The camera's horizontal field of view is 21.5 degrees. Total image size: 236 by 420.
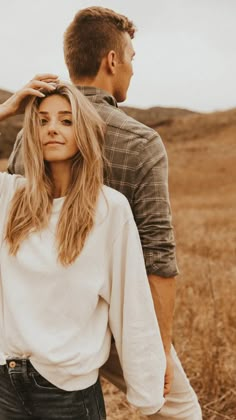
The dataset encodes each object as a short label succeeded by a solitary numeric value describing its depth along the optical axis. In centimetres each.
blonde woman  185
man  215
